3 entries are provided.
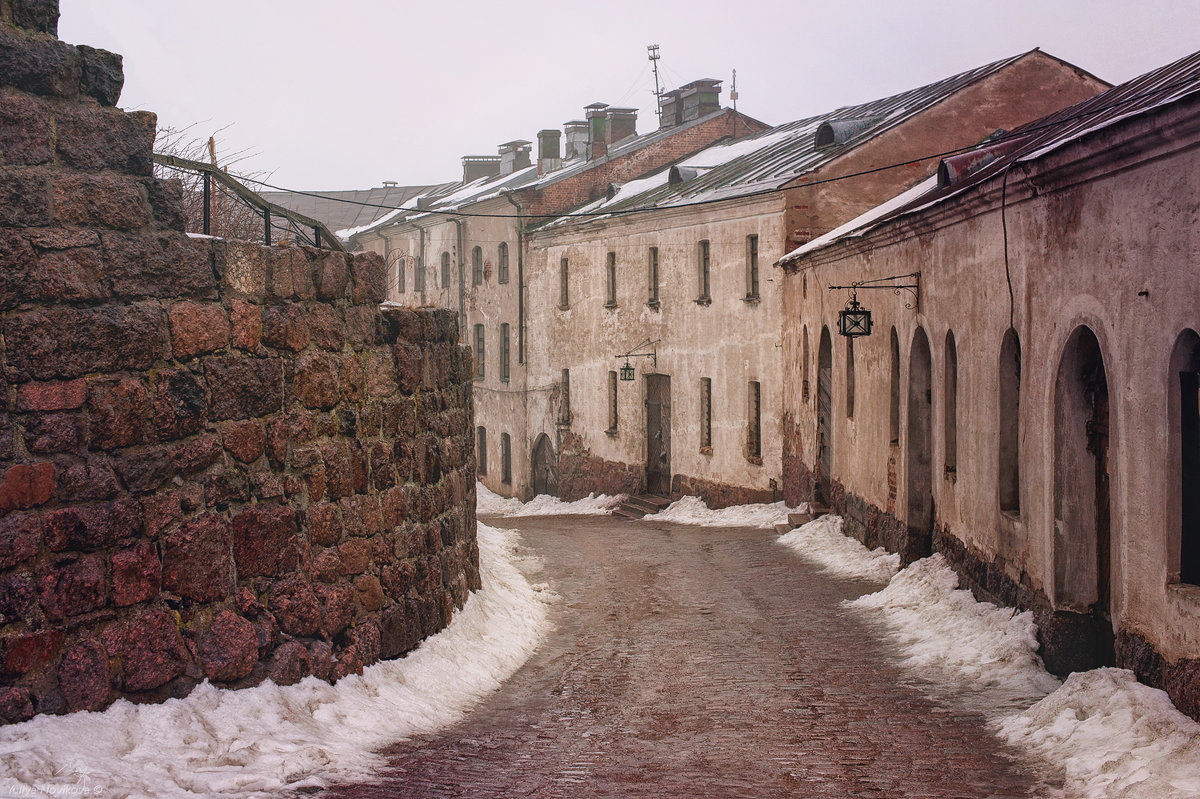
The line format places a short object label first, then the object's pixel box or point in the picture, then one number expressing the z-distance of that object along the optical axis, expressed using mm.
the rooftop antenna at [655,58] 39169
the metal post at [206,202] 6454
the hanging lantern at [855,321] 13594
